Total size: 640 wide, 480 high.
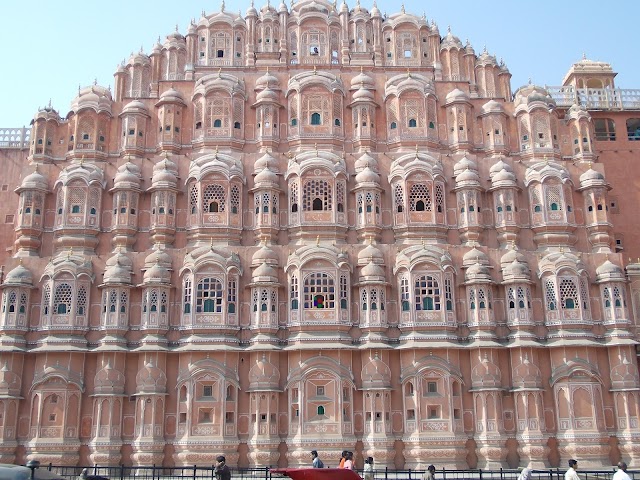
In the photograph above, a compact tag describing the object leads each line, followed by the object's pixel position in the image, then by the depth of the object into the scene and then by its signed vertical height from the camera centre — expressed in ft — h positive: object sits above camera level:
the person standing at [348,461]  65.72 -1.62
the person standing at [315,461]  68.59 -1.63
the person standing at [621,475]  46.50 -2.38
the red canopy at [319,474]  45.42 -1.91
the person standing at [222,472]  51.88 -1.92
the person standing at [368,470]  63.25 -2.41
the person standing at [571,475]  49.00 -2.42
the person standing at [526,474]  46.88 -2.20
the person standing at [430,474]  56.82 -2.57
